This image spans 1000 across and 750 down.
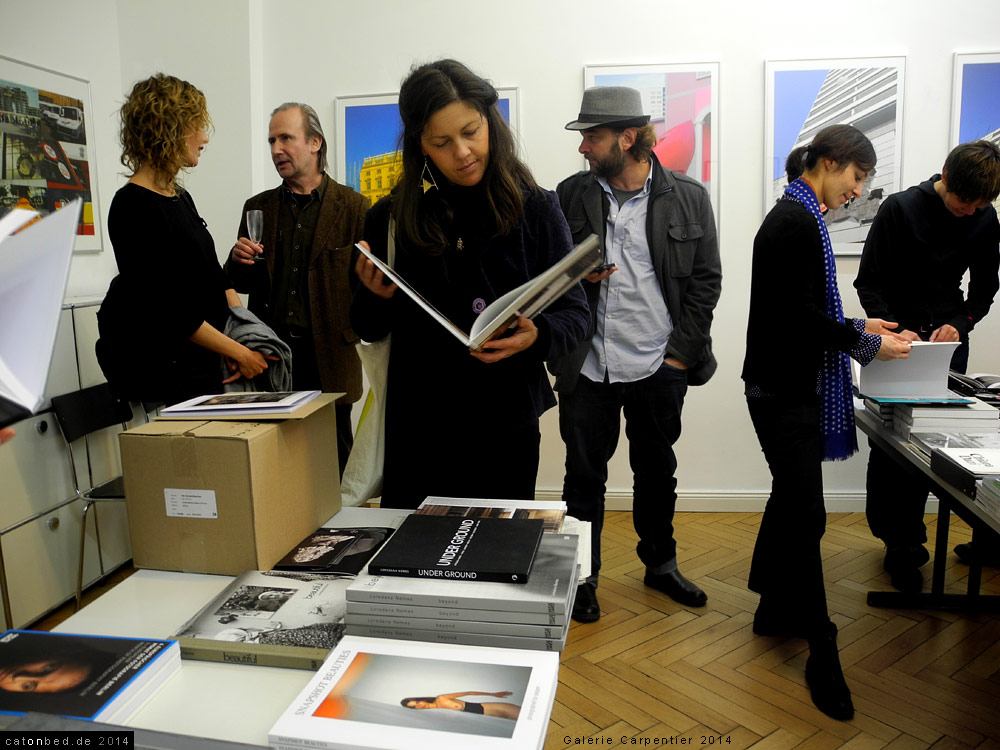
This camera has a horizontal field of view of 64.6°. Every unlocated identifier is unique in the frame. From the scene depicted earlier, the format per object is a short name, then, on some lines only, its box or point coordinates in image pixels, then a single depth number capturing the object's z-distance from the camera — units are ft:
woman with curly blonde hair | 7.42
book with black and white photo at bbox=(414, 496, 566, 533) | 4.82
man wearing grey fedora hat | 9.35
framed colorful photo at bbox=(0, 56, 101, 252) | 10.53
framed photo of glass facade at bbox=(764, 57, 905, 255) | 12.12
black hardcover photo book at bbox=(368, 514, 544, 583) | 3.90
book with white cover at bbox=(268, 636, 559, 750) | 3.09
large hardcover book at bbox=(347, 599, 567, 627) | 3.70
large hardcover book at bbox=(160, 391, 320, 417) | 4.91
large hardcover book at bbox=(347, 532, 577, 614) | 3.70
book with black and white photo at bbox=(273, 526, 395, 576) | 4.67
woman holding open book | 5.64
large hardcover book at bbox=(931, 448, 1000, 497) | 6.11
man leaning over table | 10.57
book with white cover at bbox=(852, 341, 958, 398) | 7.64
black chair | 9.53
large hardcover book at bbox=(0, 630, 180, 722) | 3.26
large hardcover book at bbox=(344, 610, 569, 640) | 3.71
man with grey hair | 9.23
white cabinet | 9.25
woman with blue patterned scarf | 7.67
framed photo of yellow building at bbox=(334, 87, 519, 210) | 12.87
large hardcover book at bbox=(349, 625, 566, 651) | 3.72
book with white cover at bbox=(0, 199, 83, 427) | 3.21
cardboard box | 4.56
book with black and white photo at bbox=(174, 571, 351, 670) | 3.83
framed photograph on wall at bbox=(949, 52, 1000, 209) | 11.98
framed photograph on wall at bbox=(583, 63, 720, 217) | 12.35
